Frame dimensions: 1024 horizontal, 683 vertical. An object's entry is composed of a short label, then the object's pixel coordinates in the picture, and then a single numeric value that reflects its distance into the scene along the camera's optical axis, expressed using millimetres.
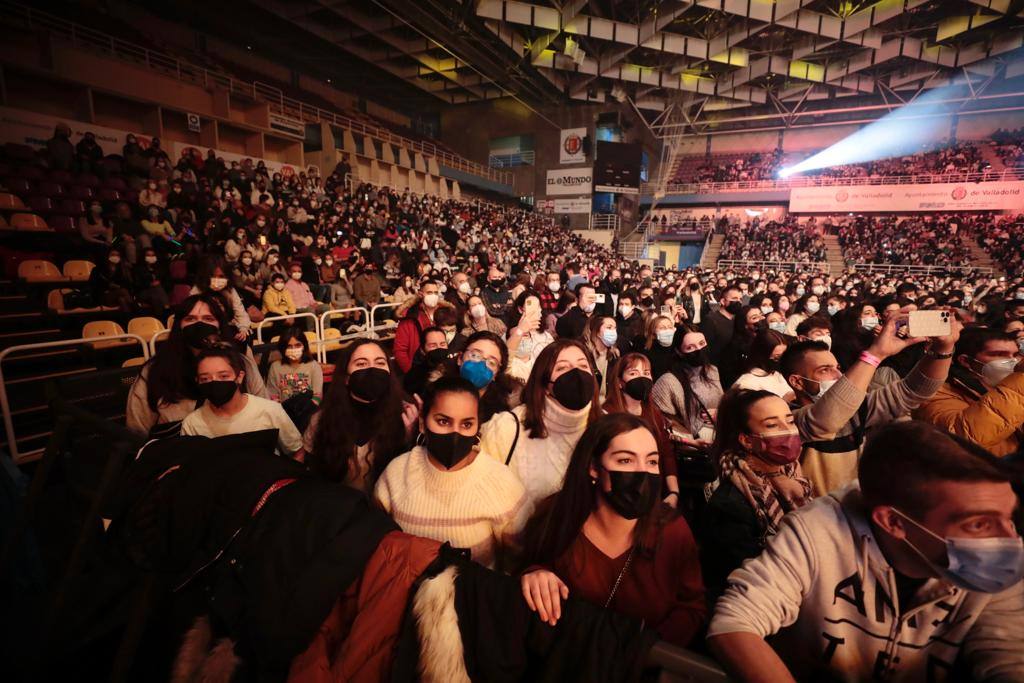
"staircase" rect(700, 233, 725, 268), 27338
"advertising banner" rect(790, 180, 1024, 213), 21766
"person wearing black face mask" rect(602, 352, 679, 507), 2764
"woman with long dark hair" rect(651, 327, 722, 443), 3285
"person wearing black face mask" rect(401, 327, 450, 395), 3482
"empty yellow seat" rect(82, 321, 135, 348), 5243
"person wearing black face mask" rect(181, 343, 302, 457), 2404
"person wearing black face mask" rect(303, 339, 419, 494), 2346
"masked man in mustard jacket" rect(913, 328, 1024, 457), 2170
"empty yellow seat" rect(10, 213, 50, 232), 7441
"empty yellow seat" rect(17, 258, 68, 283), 6488
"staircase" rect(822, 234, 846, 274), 24188
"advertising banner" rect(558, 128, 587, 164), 26031
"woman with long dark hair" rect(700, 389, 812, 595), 1700
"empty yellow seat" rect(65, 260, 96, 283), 6926
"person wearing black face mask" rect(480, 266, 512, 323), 8156
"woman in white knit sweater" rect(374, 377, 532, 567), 1800
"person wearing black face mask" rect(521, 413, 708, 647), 1487
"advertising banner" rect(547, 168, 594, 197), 25641
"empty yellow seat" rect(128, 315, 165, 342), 5648
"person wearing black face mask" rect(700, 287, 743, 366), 5559
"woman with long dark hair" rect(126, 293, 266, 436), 2668
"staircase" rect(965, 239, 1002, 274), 20759
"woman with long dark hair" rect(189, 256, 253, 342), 4656
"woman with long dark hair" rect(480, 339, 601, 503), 2217
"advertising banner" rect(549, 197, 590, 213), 24922
